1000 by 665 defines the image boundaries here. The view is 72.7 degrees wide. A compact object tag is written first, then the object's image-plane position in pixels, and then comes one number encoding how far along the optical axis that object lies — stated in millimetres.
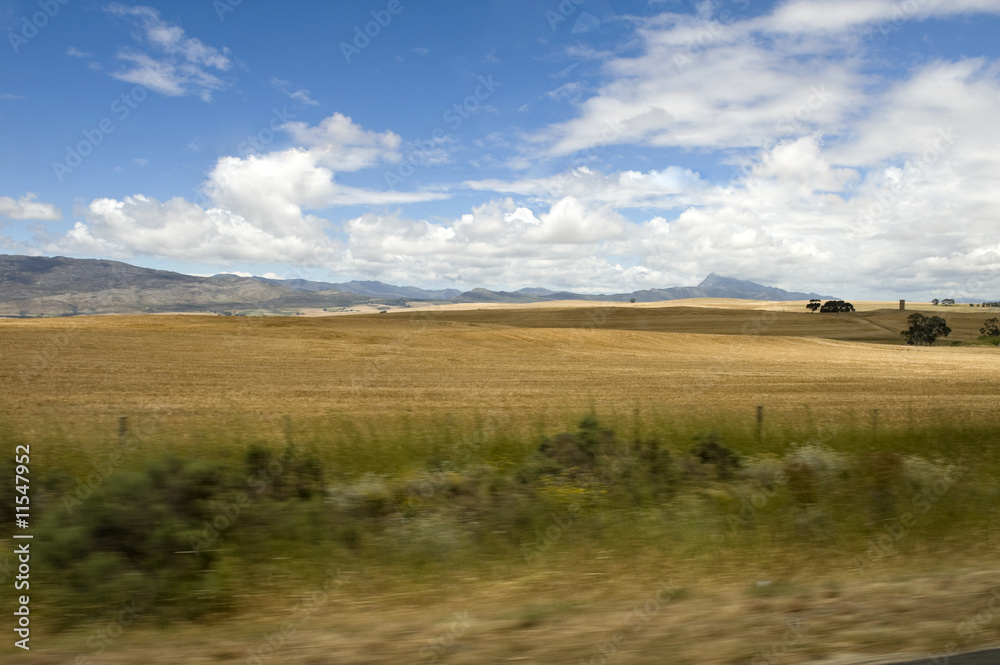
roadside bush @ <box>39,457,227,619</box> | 6008
